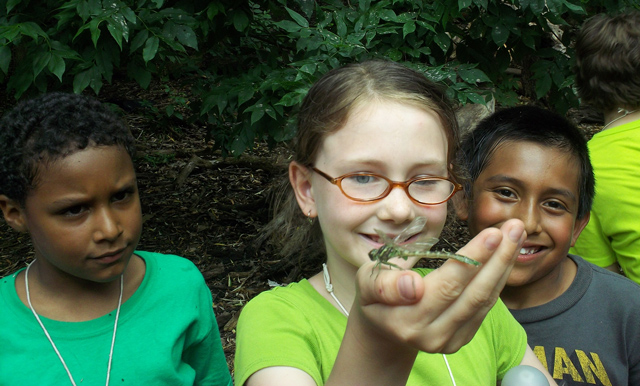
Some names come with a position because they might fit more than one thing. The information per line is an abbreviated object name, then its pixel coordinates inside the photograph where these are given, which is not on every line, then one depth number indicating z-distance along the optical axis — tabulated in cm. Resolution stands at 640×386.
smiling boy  74
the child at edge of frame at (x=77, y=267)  61
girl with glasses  41
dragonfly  50
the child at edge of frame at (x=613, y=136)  94
